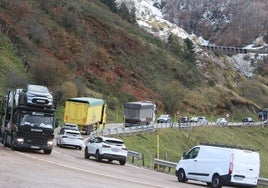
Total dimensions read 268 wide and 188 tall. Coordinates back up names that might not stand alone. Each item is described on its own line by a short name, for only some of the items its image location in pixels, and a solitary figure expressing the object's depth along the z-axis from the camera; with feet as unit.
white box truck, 221.87
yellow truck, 177.68
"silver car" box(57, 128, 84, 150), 127.85
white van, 74.38
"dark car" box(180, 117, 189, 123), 280.49
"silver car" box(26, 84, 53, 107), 95.91
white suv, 99.71
